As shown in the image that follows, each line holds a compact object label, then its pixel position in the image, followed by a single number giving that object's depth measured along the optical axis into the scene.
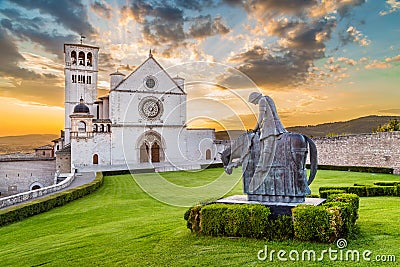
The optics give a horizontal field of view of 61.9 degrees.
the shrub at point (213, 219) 7.95
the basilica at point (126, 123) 41.22
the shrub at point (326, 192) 12.22
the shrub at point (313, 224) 7.04
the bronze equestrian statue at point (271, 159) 8.30
